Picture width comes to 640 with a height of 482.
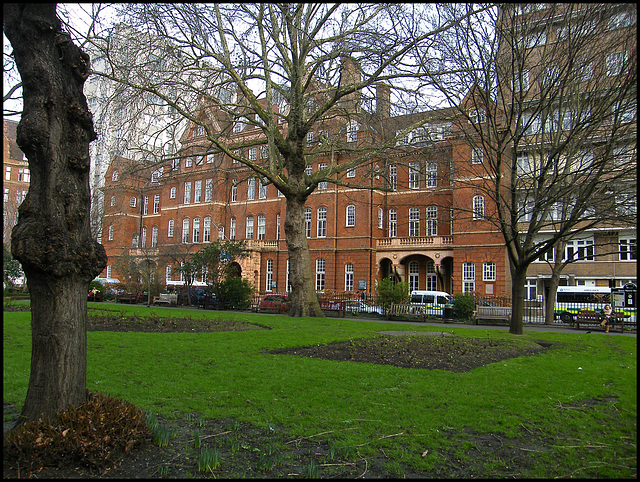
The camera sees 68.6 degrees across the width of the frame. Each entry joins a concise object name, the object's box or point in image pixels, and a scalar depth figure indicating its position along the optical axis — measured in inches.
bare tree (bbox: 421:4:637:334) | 431.5
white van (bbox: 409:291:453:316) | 1369.3
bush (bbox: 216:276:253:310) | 1165.7
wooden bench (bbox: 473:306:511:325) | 1011.9
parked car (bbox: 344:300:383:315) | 1147.9
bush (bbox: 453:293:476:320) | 1074.7
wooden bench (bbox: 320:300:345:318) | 1117.1
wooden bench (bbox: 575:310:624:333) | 910.4
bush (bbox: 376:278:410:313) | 1075.9
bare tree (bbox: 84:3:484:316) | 641.6
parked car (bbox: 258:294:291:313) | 1163.3
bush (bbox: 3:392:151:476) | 148.6
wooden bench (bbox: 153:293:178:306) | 1317.7
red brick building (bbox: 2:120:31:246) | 2345.5
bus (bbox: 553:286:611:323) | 1238.9
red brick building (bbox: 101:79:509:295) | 1604.3
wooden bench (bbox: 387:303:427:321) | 1040.8
